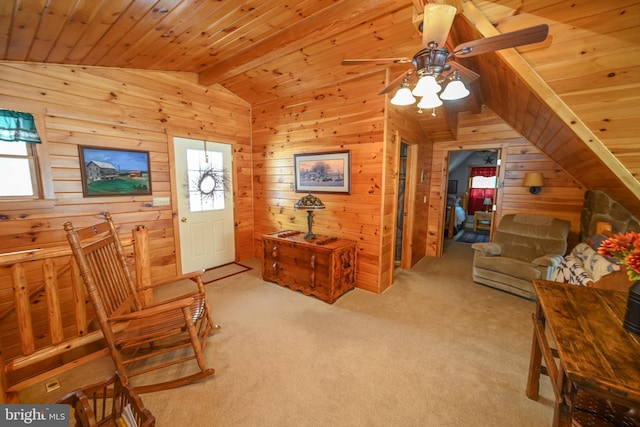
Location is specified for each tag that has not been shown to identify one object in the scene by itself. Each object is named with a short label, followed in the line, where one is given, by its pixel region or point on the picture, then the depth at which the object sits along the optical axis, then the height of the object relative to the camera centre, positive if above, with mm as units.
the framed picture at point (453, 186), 8367 -31
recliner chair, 2953 -873
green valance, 2270 +533
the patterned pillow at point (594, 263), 2193 -721
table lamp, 3078 -230
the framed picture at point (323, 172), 3227 +176
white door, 3574 -263
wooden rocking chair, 1570 -857
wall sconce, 3561 +57
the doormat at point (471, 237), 5890 -1270
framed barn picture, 2775 +155
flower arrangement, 985 -271
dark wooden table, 848 -638
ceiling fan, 1246 +724
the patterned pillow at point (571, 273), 2395 -889
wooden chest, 2850 -948
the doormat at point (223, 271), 3555 -1298
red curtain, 7969 -261
